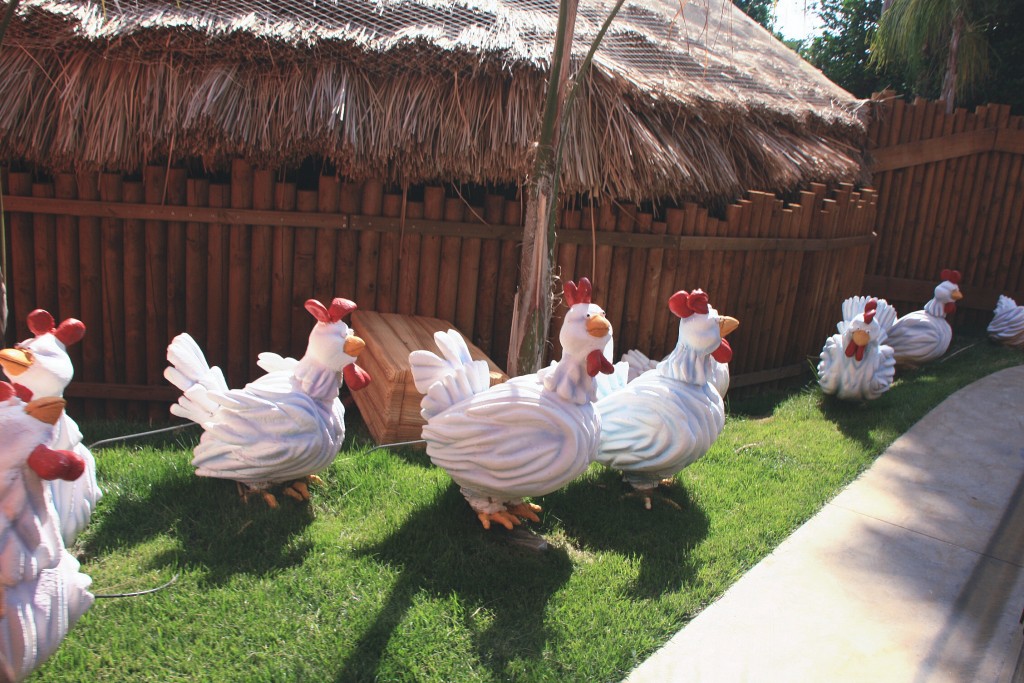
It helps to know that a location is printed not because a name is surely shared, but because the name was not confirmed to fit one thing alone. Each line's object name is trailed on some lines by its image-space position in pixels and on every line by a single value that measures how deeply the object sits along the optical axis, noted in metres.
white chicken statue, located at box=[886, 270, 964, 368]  6.88
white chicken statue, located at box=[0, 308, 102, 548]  2.69
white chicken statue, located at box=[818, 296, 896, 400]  5.54
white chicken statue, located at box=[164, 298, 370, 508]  3.33
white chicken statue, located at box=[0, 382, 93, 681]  2.08
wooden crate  4.36
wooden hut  4.95
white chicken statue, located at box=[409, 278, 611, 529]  3.20
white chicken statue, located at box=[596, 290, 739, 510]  3.78
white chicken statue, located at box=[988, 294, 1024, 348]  8.16
